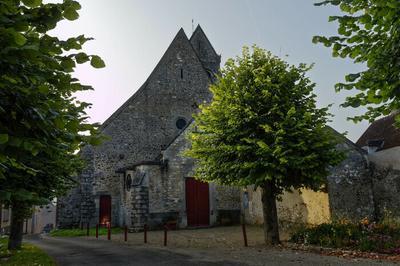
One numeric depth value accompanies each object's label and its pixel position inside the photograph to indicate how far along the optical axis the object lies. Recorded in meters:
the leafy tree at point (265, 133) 9.94
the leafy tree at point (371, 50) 5.23
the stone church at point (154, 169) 18.52
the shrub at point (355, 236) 8.85
